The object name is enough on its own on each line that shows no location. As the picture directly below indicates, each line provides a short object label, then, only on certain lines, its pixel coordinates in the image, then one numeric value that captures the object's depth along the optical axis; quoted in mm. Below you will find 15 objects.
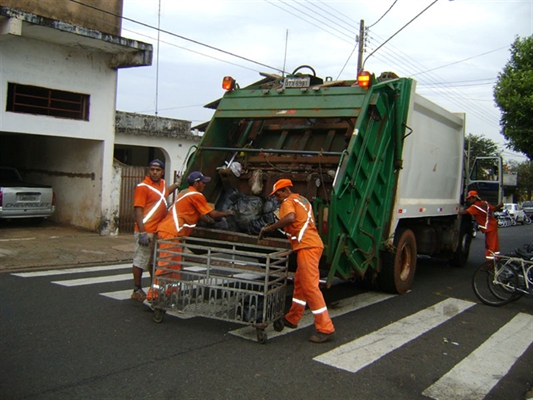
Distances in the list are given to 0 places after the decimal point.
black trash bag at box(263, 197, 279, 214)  6068
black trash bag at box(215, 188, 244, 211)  6445
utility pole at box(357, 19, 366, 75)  18250
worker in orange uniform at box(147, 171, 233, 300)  5652
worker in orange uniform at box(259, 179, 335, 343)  4926
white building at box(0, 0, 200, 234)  10242
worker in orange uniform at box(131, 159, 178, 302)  5848
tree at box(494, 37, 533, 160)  12375
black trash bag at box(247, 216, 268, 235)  5926
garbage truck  5738
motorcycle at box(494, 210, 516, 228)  27475
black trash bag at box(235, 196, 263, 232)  6148
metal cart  4773
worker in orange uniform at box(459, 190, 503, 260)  9172
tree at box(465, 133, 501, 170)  36956
